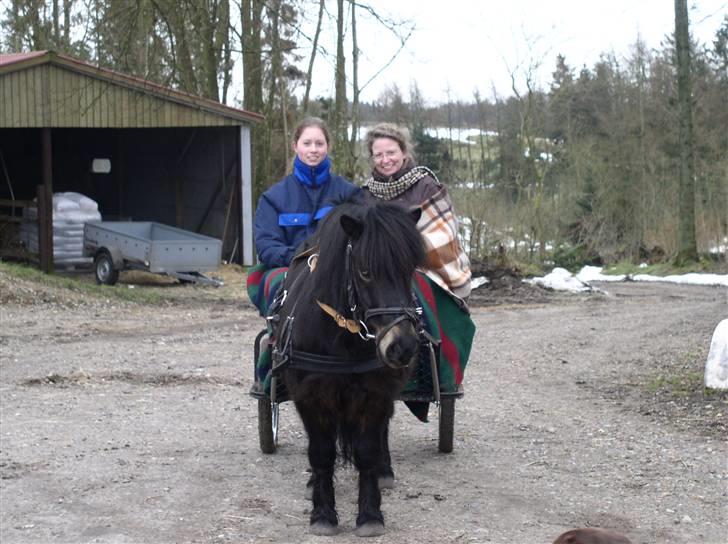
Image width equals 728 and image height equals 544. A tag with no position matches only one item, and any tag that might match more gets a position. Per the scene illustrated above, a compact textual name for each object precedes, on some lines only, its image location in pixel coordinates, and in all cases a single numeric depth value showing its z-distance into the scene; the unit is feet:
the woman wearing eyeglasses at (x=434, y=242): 19.66
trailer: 63.21
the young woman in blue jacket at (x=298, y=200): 19.29
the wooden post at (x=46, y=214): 63.00
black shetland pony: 14.82
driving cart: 19.45
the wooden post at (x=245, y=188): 73.20
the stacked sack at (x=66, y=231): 68.90
